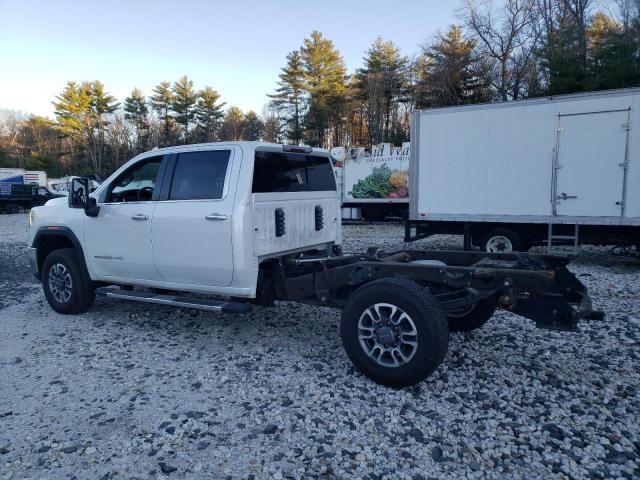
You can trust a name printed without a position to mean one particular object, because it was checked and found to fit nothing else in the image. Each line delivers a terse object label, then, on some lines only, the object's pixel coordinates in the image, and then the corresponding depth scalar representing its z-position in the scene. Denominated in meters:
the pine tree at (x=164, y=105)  53.66
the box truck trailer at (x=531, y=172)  8.50
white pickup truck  3.69
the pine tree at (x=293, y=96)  42.81
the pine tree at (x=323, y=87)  41.09
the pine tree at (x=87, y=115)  53.38
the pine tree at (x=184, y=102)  52.81
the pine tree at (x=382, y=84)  38.97
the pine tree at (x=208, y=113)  52.62
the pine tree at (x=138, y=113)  54.91
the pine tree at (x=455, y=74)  32.38
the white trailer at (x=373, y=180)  18.69
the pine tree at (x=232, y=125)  51.05
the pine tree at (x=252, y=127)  50.38
